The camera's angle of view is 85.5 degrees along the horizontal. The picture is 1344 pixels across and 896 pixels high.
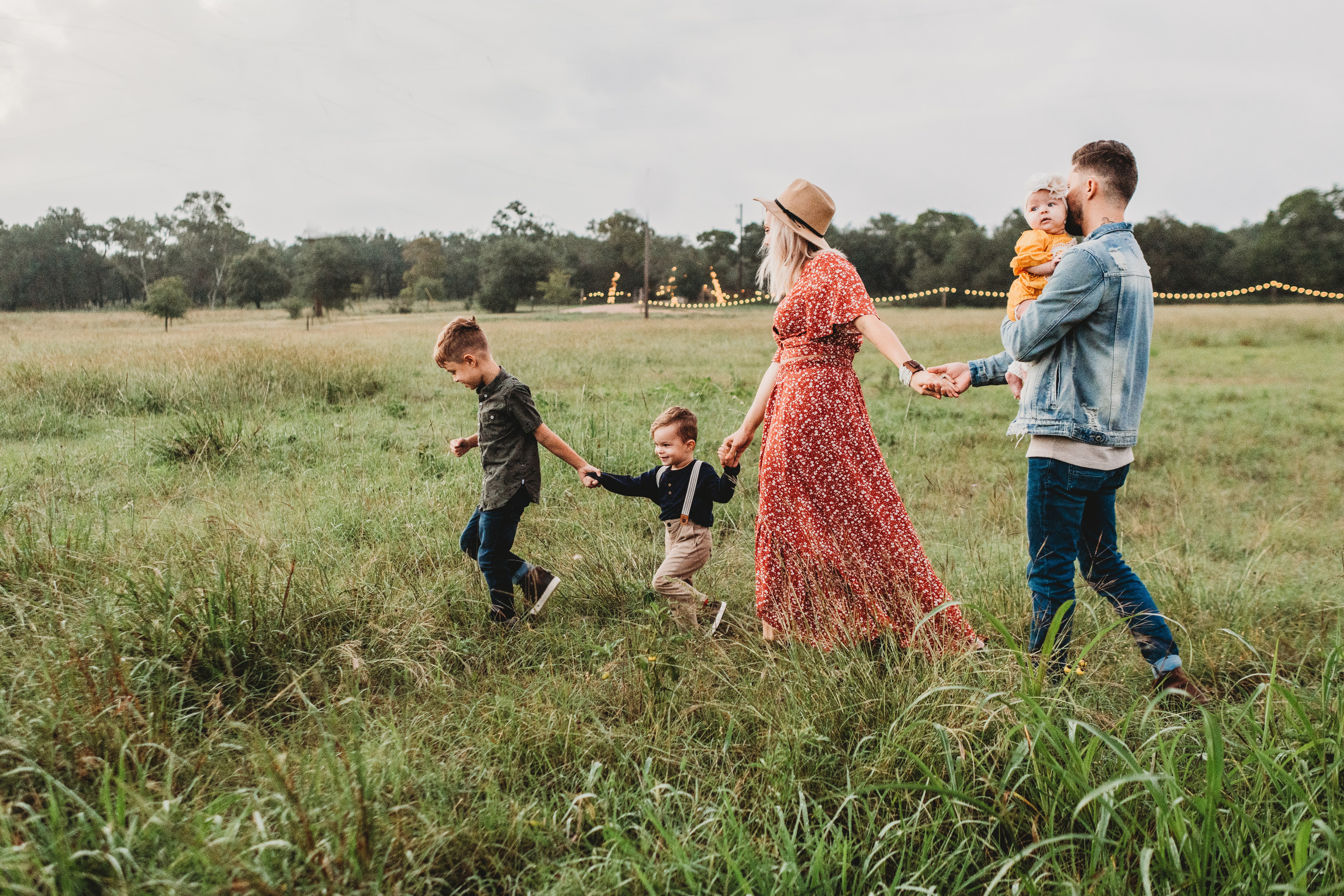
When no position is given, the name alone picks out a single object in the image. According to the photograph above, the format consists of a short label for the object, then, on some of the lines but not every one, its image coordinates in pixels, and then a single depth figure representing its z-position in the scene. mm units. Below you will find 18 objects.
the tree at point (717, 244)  57656
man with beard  2713
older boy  3529
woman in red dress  3236
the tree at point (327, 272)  41125
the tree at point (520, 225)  74938
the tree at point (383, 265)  48656
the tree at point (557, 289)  52156
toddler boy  3557
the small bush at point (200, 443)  6473
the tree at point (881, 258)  62500
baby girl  3074
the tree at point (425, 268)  49625
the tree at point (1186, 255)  52625
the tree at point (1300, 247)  44750
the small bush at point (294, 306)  38938
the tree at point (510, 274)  52312
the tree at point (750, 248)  55938
